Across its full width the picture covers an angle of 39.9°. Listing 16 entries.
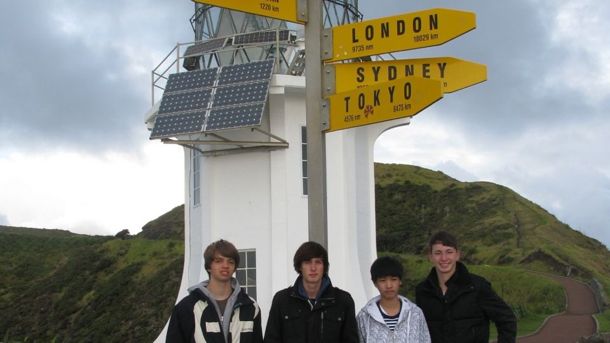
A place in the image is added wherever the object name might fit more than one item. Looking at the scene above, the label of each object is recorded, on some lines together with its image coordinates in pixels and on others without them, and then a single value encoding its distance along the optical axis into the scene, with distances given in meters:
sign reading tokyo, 6.43
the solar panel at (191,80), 13.14
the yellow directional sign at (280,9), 6.95
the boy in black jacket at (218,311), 5.61
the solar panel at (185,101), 12.90
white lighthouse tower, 12.84
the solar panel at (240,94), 12.57
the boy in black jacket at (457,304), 5.86
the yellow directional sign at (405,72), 6.91
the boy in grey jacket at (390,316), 5.65
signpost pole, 6.74
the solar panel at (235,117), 12.33
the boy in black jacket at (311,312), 5.57
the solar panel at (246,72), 12.78
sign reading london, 6.58
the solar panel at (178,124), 12.66
